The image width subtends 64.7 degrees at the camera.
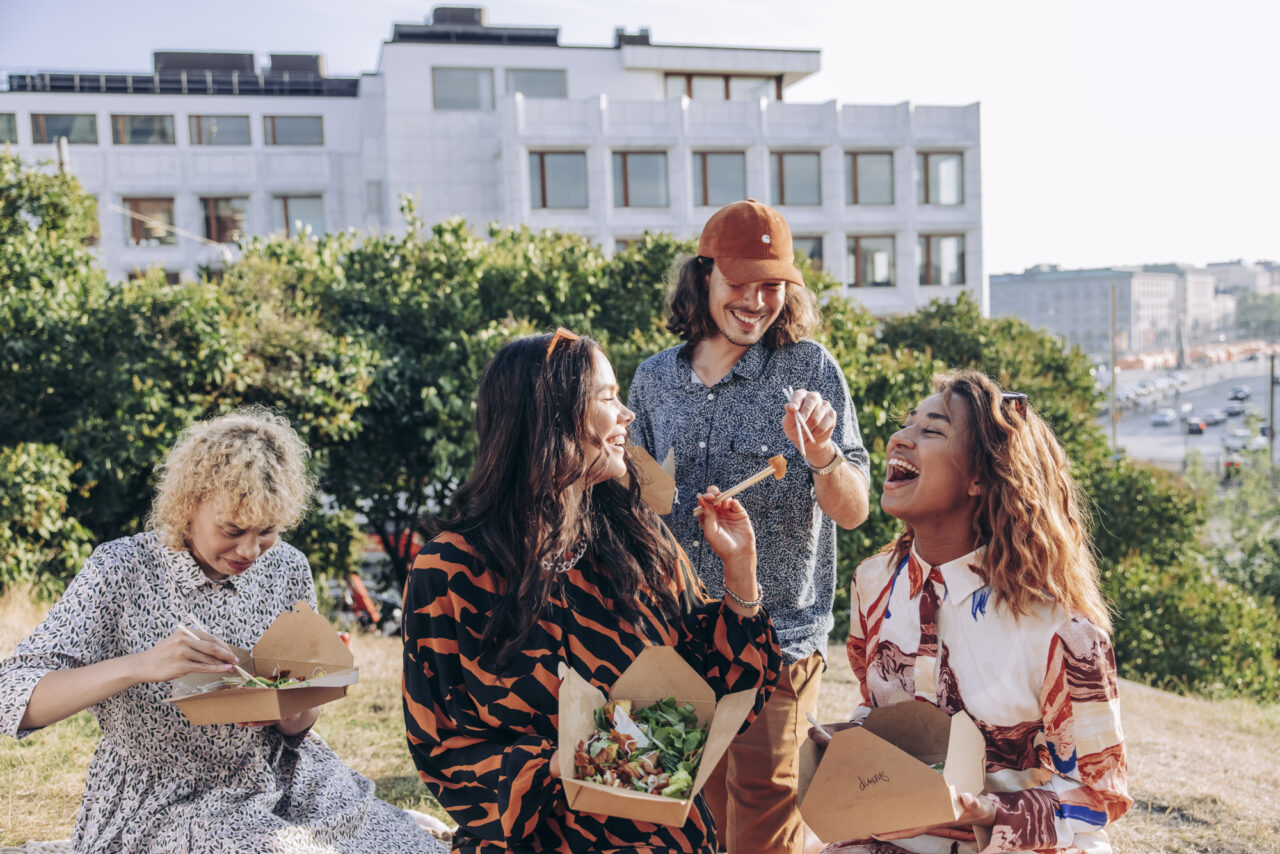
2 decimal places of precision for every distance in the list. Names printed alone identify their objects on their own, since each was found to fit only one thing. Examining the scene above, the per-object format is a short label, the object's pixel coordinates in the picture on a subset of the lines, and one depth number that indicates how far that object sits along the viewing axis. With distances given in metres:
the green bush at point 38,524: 8.27
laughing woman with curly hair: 2.38
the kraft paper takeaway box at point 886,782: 2.09
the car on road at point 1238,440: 32.94
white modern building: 38.12
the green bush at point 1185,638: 11.92
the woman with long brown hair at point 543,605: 2.28
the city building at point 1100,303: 160.50
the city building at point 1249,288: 184.73
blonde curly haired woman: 2.72
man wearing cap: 3.14
